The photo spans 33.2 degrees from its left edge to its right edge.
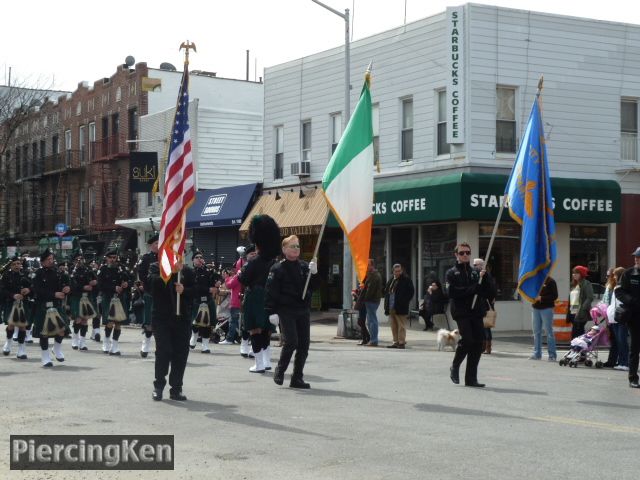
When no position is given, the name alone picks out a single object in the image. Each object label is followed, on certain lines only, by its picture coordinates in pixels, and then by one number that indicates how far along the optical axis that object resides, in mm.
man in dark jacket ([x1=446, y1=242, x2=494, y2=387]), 13680
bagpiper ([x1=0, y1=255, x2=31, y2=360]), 18750
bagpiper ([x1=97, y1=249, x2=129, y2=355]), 19891
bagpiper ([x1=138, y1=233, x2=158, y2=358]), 13469
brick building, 47219
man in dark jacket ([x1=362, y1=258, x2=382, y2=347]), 22984
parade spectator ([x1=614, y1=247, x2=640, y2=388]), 13923
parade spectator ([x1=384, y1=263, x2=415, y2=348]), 22172
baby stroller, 17500
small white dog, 19766
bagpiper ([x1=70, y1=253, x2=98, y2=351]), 20625
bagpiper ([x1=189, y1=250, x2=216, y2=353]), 20088
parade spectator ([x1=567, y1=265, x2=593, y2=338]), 20156
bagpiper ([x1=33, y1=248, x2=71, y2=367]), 16891
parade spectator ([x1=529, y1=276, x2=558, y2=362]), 18969
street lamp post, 26297
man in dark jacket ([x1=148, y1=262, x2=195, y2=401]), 12375
